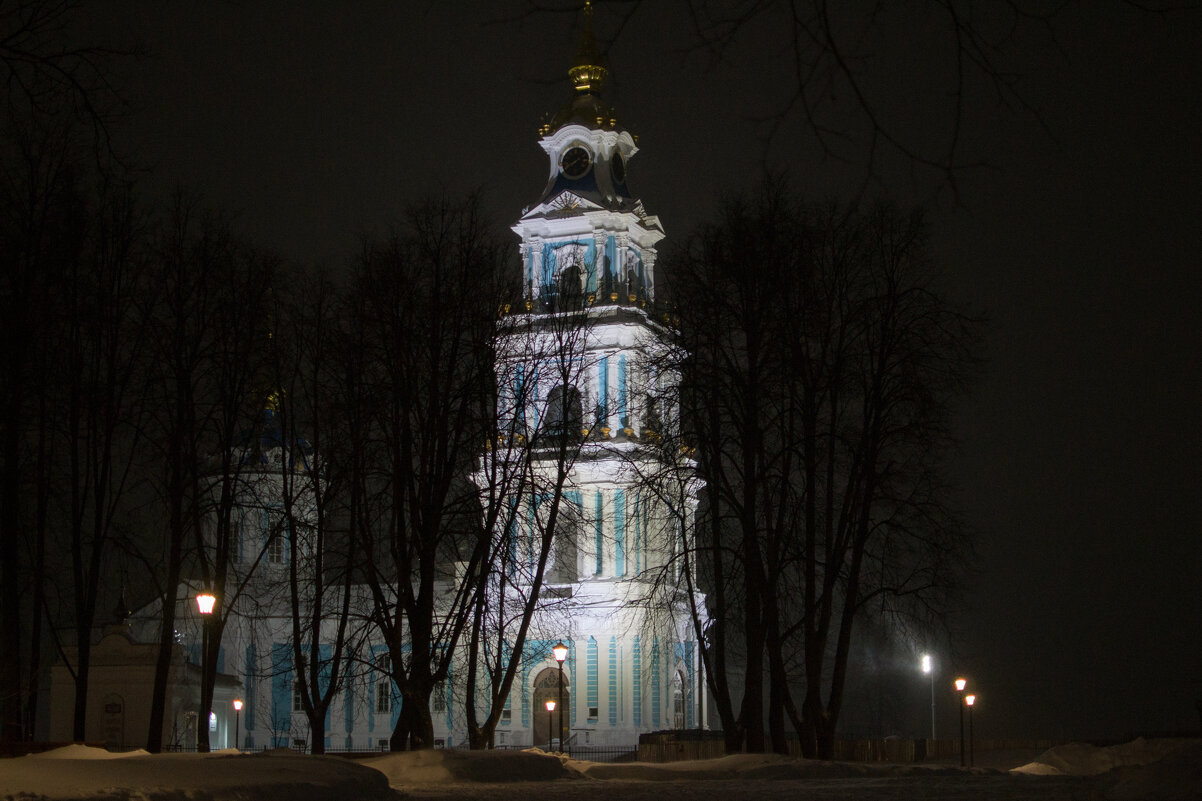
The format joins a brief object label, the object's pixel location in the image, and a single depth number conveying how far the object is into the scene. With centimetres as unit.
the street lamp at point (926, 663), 4407
